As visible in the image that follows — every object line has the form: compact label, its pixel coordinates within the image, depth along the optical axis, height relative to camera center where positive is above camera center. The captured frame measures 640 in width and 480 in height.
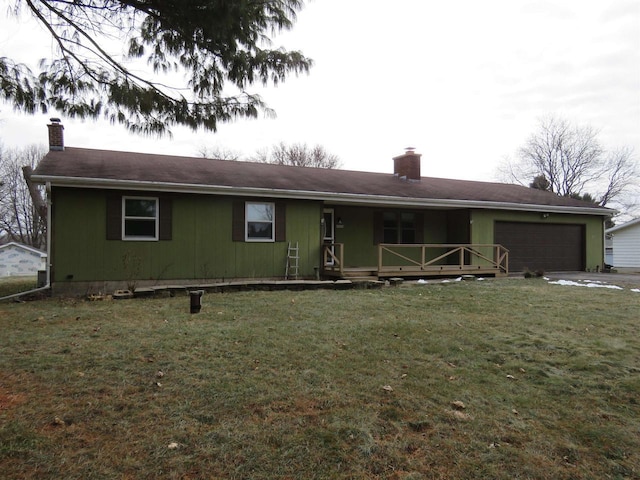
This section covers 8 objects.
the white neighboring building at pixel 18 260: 29.19 -1.48
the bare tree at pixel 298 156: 38.62 +8.09
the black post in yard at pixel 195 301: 6.69 -0.99
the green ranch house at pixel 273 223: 9.91 +0.56
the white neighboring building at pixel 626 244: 21.59 -0.06
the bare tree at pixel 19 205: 36.41 +3.19
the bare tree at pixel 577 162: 38.19 +7.62
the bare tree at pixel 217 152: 36.97 +7.98
